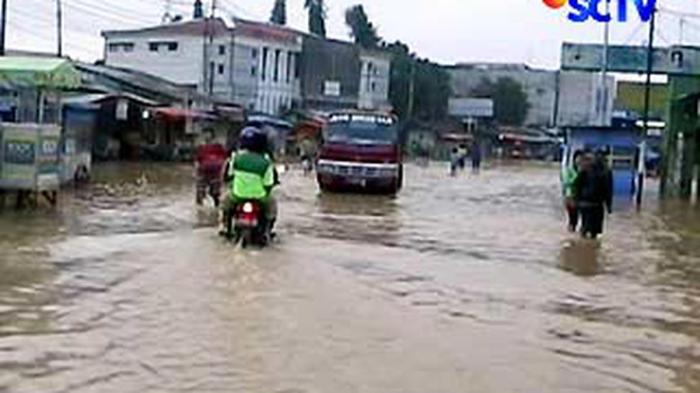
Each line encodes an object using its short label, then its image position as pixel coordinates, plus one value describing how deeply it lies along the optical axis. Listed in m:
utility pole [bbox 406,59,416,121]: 98.25
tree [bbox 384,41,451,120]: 98.88
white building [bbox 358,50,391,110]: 89.19
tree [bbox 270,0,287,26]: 103.16
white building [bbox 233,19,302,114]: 76.06
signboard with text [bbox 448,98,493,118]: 103.06
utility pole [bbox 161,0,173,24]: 90.96
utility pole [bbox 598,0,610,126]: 43.45
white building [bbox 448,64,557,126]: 118.62
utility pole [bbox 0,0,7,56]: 39.66
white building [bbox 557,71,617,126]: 116.06
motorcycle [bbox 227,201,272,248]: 15.52
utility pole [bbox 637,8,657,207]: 37.72
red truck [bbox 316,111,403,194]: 32.38
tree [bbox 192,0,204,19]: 82.78
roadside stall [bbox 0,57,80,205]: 20.56
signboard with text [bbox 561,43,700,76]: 42.72
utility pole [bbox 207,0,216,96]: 72.45
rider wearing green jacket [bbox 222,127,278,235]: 15.46
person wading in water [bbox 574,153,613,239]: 20.78
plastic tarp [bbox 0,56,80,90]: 21.34
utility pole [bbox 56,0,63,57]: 57.53
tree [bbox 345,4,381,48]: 104.31
